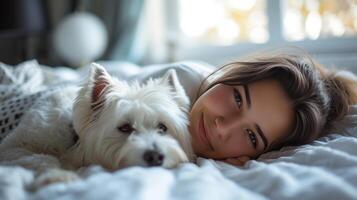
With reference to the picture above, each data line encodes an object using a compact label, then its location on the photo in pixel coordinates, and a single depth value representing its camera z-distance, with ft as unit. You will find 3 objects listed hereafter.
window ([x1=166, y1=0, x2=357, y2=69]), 10.97
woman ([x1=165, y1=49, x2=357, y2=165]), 4.64
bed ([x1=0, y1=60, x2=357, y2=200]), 2.85
